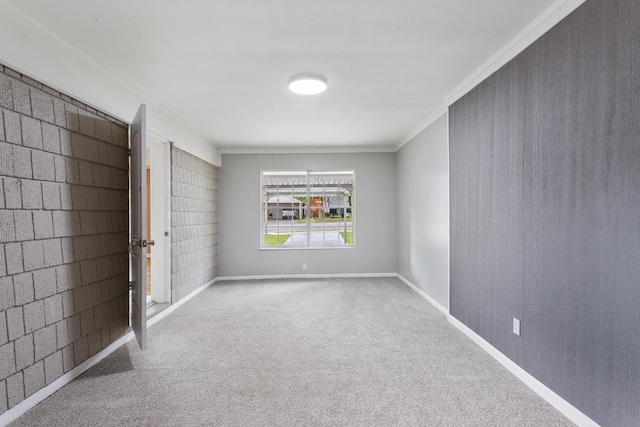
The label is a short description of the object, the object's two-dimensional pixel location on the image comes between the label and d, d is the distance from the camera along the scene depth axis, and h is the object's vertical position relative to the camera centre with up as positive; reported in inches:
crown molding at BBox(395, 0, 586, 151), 74.7 +44.7
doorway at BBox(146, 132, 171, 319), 154.5 +3.7
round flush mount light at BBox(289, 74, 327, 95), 111.7 +44.4
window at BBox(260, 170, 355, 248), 238.2 +0.5
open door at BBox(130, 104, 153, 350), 101.3 -3.8
